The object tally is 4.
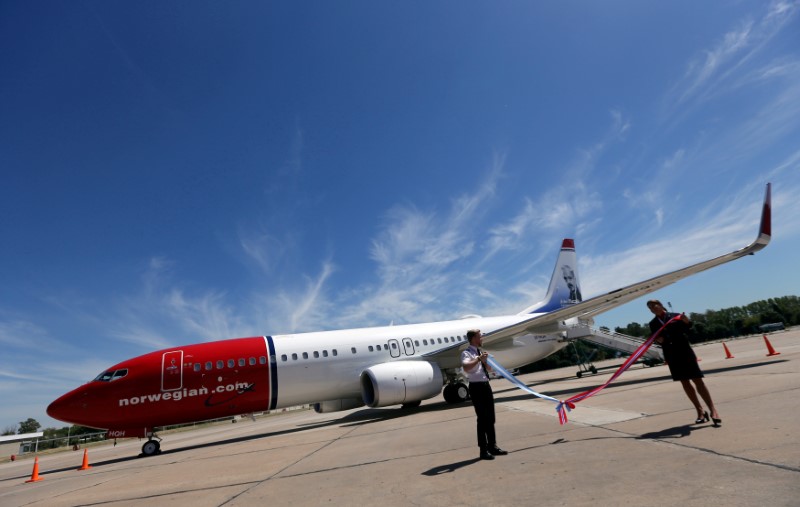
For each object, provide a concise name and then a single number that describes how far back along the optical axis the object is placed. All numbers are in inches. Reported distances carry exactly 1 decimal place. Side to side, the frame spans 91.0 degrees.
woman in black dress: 204.4
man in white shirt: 194.4
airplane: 465.4
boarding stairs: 796.0
